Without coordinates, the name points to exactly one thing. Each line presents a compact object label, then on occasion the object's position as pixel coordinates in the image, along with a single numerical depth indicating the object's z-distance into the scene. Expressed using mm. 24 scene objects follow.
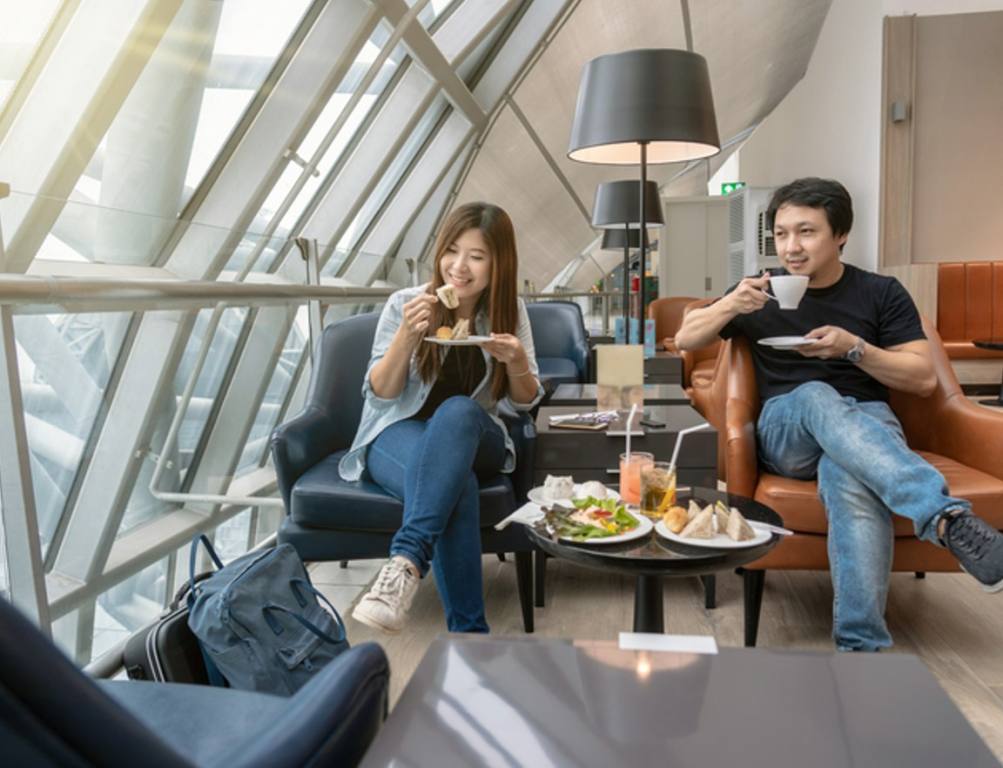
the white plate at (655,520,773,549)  1521
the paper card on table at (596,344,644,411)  2455
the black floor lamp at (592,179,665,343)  5051
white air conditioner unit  8672
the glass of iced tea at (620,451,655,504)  1793
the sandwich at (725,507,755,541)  1553
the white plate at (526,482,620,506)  1795
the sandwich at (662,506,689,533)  1591
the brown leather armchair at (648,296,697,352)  6137
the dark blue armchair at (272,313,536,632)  2254
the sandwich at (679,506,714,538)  1556
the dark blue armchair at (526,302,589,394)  4824
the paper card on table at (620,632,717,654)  1271
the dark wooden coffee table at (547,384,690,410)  2859
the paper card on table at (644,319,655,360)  4028
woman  2006
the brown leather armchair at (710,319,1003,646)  2152
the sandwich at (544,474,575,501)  1829
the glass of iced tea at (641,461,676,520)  1732
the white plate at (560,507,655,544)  1553
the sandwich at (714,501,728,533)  1584
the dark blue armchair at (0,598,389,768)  520
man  1956
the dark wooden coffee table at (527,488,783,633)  1481
